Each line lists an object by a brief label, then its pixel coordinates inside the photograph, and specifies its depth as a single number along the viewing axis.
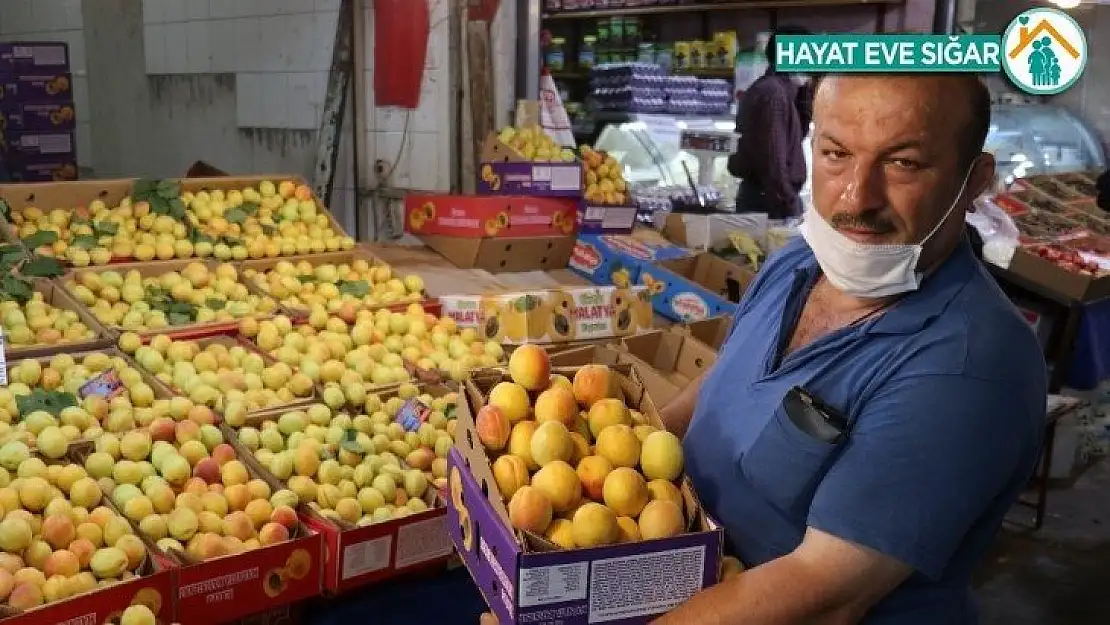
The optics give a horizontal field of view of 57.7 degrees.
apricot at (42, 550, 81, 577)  2.09
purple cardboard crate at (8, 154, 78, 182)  7.52
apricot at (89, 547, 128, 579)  2.10
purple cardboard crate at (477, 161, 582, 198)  4.74
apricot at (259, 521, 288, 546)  2.31
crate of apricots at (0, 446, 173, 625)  1.95
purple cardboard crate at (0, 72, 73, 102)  7.40
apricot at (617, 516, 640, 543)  1.56
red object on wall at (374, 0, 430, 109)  5.75
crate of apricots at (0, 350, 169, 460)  2.59
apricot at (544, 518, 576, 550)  1.54
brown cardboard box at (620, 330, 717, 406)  3.72
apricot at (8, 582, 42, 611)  1.94
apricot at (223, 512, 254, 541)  2.32
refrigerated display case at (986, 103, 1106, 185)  7.94
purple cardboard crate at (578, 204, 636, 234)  5.18
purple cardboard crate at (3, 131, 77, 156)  7.46
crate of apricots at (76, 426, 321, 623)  2.17
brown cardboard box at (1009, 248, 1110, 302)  5.76
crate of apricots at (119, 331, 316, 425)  2.94
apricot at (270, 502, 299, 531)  2.37
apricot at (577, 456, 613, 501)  1.66
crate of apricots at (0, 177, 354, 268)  3.89
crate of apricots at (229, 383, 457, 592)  2.40
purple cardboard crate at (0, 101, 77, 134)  7.43
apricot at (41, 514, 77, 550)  2.17
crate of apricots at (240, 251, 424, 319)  3.86
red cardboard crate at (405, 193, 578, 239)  4.56
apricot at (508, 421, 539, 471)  1.67
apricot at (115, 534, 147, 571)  2.15
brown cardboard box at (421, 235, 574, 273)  4.59
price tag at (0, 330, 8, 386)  2.92
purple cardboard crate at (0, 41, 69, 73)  7.34
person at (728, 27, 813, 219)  6.52
